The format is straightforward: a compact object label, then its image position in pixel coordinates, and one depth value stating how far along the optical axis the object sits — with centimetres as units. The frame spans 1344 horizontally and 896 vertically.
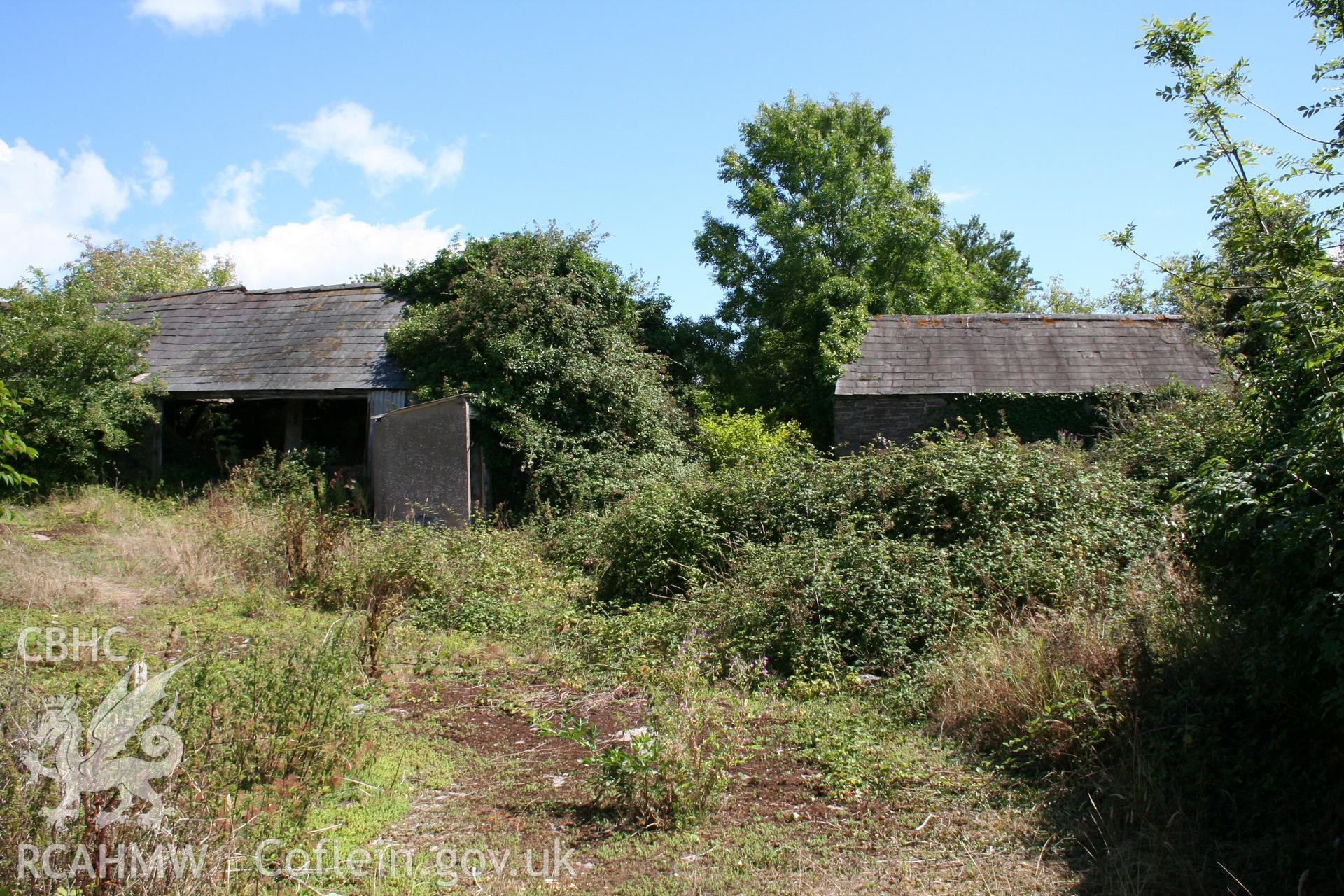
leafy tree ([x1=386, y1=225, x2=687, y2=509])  1394
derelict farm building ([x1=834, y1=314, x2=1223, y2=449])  1586
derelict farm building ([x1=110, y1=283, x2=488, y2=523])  1311
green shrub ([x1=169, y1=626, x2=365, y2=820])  439
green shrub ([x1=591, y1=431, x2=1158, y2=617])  751
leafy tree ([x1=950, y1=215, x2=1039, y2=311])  3647
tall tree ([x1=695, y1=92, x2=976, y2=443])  2041
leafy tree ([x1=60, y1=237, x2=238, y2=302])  3425
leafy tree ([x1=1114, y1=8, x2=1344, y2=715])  406
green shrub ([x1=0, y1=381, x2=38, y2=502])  587
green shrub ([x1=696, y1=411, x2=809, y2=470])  1547
